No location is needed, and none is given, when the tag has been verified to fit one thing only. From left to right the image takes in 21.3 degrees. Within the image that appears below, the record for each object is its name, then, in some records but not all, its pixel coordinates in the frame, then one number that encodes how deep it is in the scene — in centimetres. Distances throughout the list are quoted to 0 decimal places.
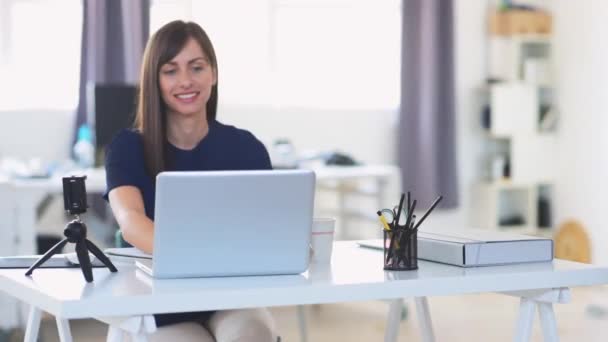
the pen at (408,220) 356
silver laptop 332
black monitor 687
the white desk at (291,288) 320
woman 391
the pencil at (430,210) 361
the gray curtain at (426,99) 880
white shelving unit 913
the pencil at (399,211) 356
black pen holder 354
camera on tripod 352
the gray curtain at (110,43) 760
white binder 359
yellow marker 359
